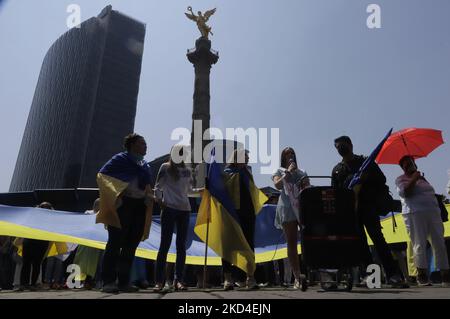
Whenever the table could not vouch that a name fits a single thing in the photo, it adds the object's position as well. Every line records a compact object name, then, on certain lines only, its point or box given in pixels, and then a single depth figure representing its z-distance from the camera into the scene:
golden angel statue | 32.41
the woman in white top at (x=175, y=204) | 4.59
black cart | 3.71
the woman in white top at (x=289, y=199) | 4.55
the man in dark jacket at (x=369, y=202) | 3.95
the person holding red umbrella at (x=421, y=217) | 4.77
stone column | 30.61
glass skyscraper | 76.94
